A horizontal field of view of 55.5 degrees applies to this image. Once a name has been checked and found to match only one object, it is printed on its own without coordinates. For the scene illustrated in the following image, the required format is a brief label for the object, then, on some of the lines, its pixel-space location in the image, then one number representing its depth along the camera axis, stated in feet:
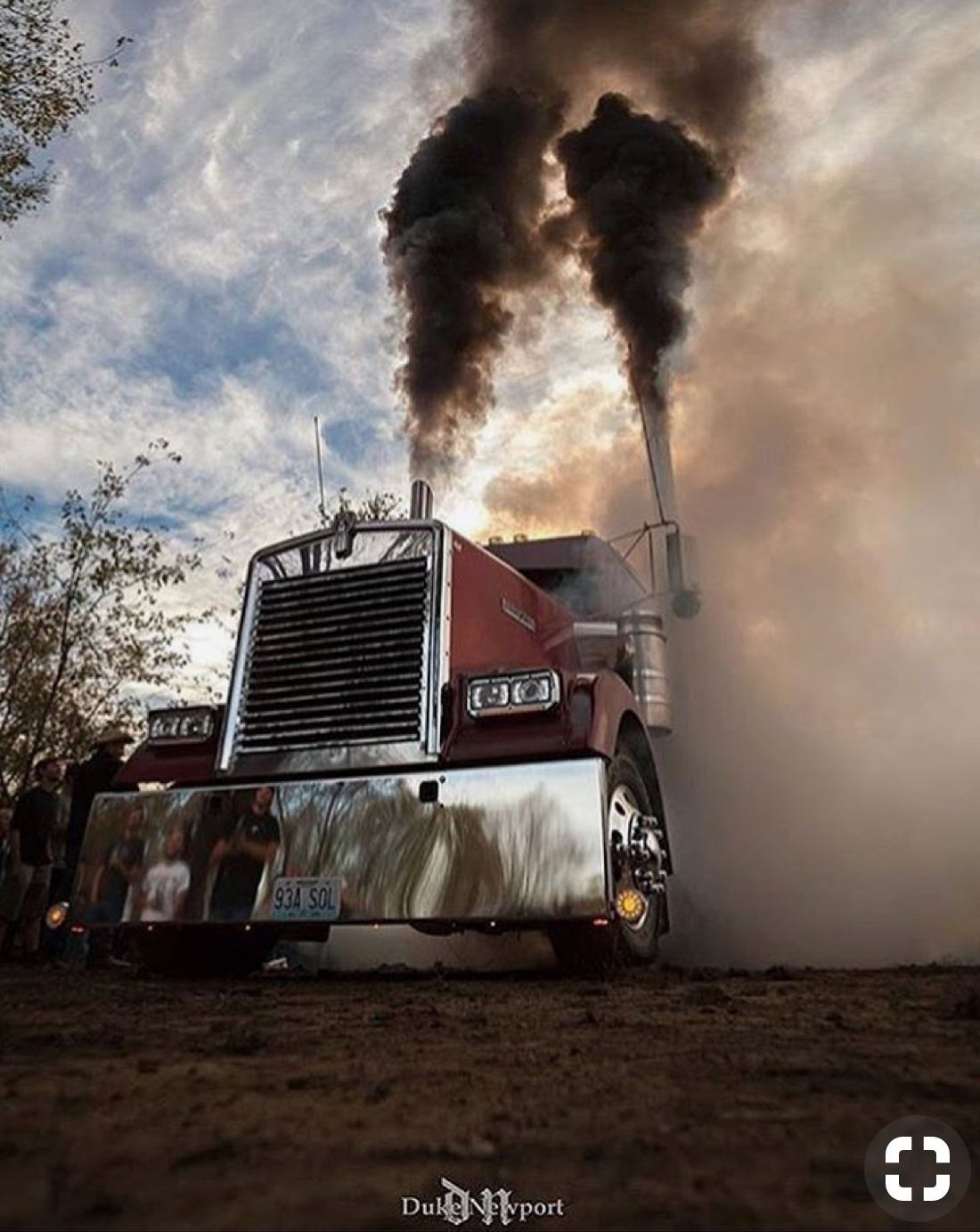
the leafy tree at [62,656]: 67.72
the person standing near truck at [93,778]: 24.89
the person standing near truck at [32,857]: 26.37
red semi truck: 14.57
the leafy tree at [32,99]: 35.86
